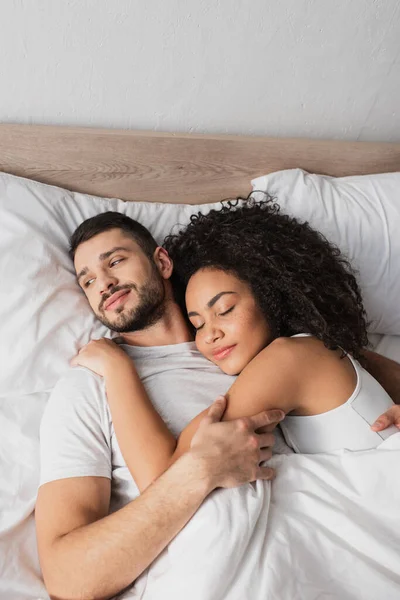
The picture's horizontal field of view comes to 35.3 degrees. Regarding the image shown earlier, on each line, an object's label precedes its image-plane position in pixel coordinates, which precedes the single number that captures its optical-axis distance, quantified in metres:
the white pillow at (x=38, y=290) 1.47
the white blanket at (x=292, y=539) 1.06
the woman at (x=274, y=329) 1.28
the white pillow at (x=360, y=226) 1.78
